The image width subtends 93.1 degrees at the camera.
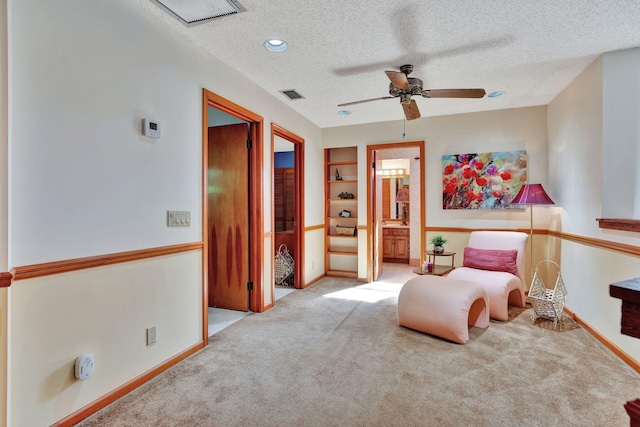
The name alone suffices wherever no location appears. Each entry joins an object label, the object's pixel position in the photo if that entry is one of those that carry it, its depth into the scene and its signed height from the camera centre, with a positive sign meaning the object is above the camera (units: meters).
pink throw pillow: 3.45 -0.59
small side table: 3.72 -0.76
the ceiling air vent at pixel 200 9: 1.95 +1.35
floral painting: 4.10 +0.43
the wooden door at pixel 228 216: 3.45 -0.06
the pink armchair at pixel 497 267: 3.10 -0.68
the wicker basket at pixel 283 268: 4.63 -0.88
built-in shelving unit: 5.18 +0.00
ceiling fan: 2.56 +1.06
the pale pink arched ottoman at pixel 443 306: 2.56 -0.87
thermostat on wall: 2.05 +0.58
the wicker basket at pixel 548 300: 3.02 -0.92
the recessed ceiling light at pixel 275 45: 2.43 +1.36
